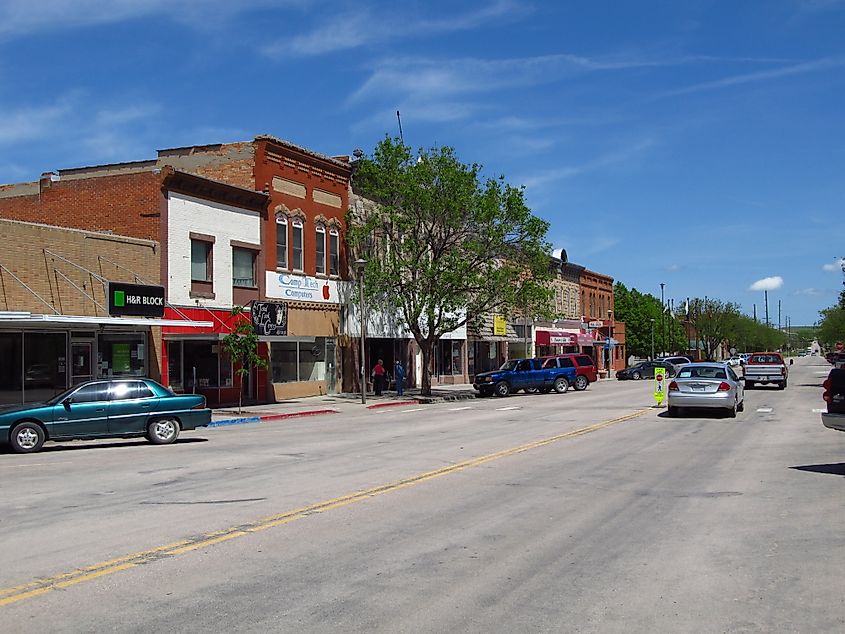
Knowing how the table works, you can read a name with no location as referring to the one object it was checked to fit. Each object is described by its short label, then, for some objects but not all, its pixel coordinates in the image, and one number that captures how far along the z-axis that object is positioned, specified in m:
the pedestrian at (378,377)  40.64
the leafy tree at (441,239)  39.91
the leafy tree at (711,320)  125.88
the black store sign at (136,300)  26.56
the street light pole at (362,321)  34.59
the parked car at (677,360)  67.89
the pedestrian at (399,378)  40.56
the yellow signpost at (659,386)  30.86
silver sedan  25.33
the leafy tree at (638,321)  123.25
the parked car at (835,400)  13.42
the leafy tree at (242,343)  29.39
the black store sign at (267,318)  32.16
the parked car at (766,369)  43.44
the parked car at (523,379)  43.28
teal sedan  18.28
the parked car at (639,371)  65.38
